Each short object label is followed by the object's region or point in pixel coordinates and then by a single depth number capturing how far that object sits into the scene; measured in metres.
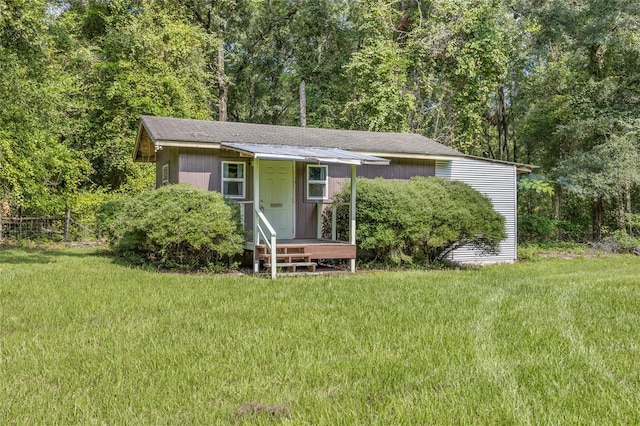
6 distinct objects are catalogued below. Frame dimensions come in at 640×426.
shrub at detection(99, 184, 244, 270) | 9.55
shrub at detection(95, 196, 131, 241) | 14.05
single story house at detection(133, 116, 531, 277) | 10.46
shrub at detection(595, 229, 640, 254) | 16.20
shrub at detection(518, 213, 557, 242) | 18.78
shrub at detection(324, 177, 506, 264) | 11.00
